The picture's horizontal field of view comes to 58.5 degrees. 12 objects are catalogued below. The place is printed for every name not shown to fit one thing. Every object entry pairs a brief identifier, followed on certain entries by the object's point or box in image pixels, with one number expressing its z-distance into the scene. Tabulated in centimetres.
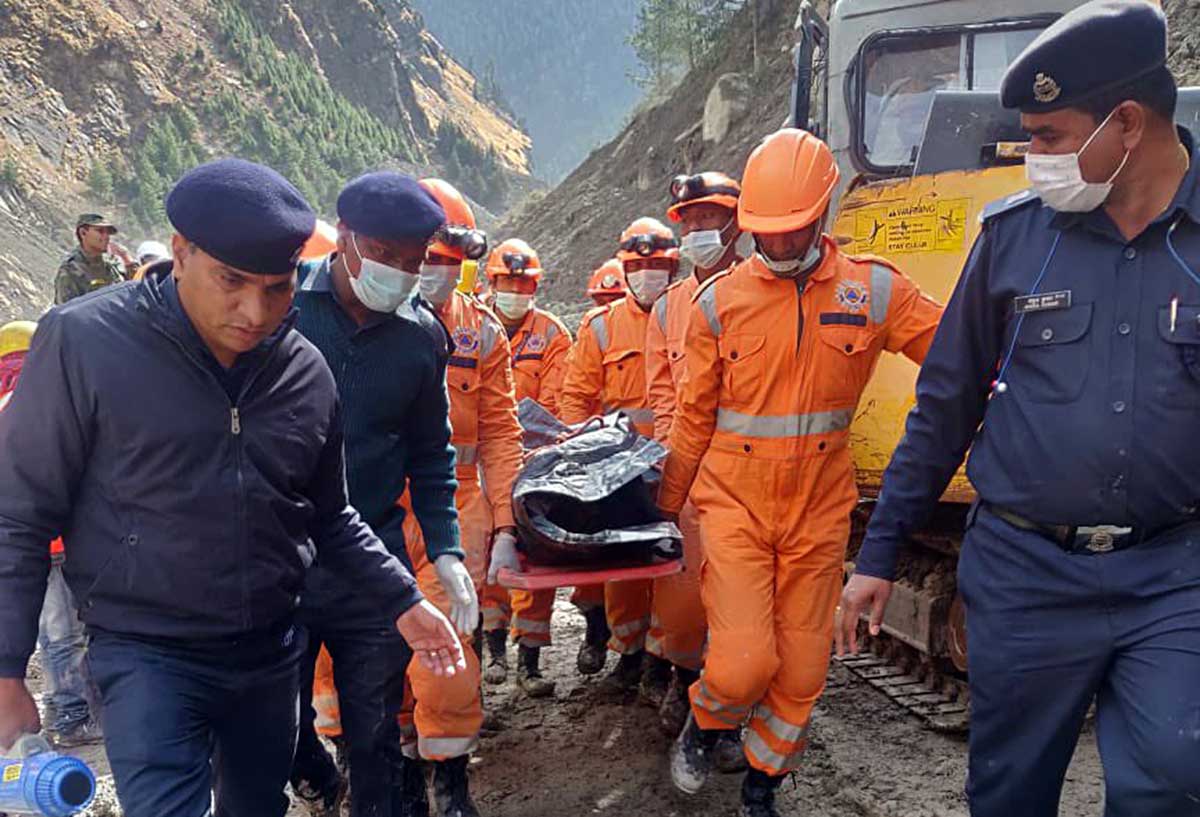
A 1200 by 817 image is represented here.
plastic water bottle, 204
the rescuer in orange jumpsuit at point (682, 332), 449
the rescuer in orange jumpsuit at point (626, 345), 569
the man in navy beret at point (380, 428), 316
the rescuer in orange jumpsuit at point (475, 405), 426
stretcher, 366
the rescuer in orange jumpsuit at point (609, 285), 762
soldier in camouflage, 888
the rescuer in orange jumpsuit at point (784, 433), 367
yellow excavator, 429
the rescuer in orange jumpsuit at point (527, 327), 652
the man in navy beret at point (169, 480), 217
